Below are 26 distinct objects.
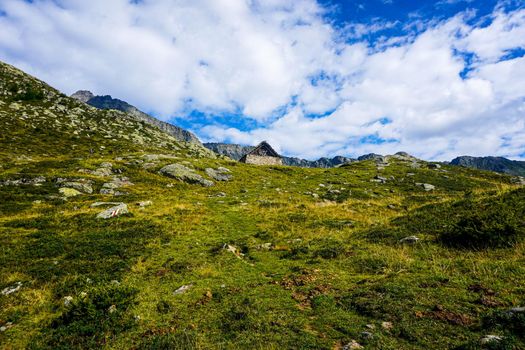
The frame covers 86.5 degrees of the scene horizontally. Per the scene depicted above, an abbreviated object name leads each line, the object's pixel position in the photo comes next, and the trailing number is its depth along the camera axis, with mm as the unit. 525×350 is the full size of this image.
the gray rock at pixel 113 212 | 22939
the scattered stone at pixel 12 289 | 11750
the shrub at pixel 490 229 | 12805
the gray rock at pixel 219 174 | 50750
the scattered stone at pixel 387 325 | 8053
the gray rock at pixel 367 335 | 7656
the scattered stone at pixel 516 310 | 7395
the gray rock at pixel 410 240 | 15359
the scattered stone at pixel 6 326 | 9352
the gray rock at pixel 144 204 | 28212
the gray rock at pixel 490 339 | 6535
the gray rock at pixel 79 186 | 33144
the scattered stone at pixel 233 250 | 16494
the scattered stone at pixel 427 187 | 48800
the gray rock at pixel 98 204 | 26641
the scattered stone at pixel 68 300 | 10664
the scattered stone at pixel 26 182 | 31453
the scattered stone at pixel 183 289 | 11732
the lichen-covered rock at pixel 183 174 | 45969
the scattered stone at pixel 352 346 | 7289
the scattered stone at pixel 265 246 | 17597
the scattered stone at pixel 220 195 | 37488
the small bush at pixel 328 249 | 15359
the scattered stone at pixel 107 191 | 34022
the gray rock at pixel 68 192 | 30781
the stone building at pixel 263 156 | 92000
